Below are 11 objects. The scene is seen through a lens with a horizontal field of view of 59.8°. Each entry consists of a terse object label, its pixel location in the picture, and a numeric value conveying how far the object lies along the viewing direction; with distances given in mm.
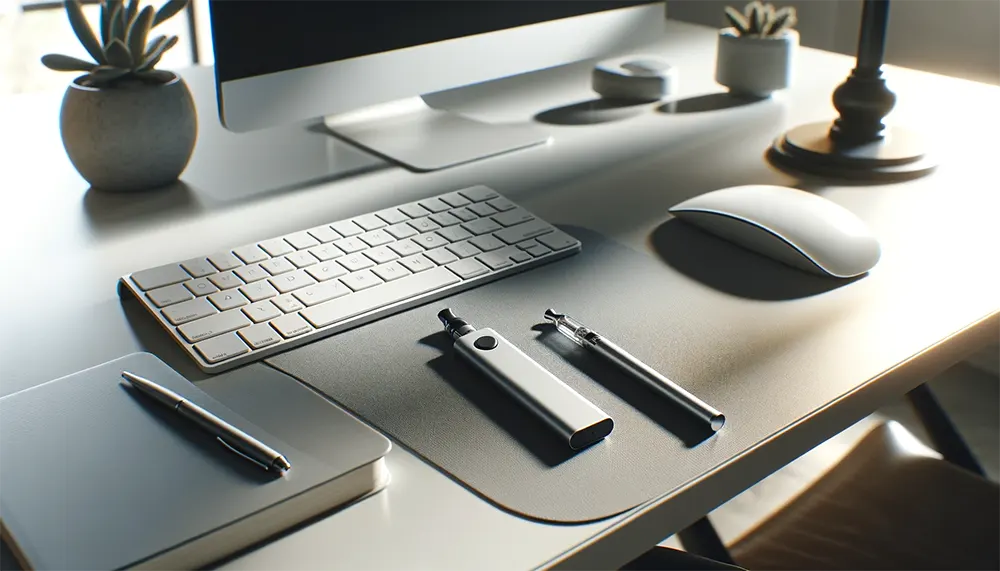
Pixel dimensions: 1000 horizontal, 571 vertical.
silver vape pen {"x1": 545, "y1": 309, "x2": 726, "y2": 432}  508
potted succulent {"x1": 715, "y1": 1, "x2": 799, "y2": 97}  1114
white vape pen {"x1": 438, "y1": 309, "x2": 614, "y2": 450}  494
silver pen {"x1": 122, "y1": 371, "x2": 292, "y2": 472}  449
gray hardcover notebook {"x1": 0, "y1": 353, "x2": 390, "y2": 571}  403
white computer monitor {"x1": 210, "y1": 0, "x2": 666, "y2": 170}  778
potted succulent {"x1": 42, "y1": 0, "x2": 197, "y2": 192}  816
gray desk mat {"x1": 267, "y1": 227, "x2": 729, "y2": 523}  464
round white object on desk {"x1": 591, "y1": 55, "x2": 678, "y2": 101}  1129
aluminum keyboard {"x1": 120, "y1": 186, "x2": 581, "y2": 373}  596
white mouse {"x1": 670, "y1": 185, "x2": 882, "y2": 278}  675
